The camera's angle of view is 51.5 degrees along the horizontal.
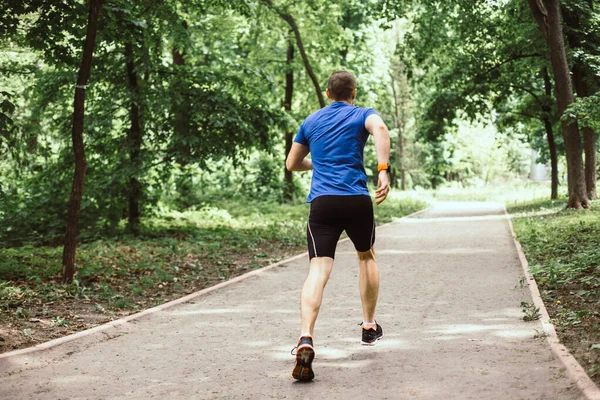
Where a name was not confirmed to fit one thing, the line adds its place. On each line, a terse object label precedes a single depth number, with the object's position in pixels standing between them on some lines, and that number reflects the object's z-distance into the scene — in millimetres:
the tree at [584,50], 18328
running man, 4630
